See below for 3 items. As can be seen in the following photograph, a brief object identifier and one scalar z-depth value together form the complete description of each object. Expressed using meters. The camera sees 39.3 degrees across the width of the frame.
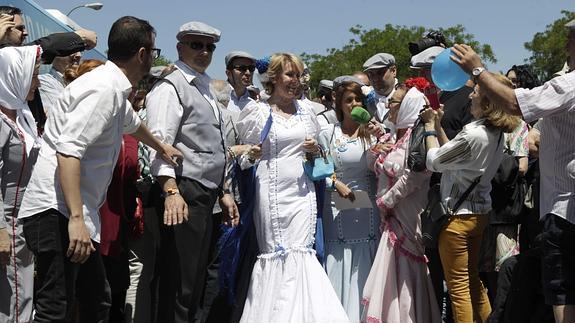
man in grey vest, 5.15
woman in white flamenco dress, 5.70
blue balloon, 4.69
